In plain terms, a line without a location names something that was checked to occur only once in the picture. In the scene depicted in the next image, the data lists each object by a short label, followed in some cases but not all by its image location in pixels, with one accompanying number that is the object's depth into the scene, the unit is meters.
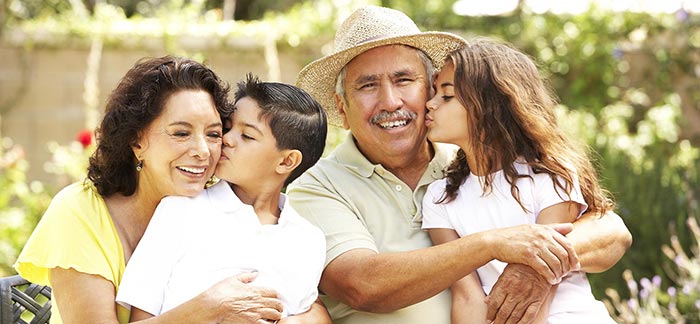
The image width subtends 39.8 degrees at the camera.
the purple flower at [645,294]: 4.20
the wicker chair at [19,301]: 2.88
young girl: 2.87
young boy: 2.52
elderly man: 2.70
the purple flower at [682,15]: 7.16
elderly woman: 2.50
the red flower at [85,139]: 5.50
